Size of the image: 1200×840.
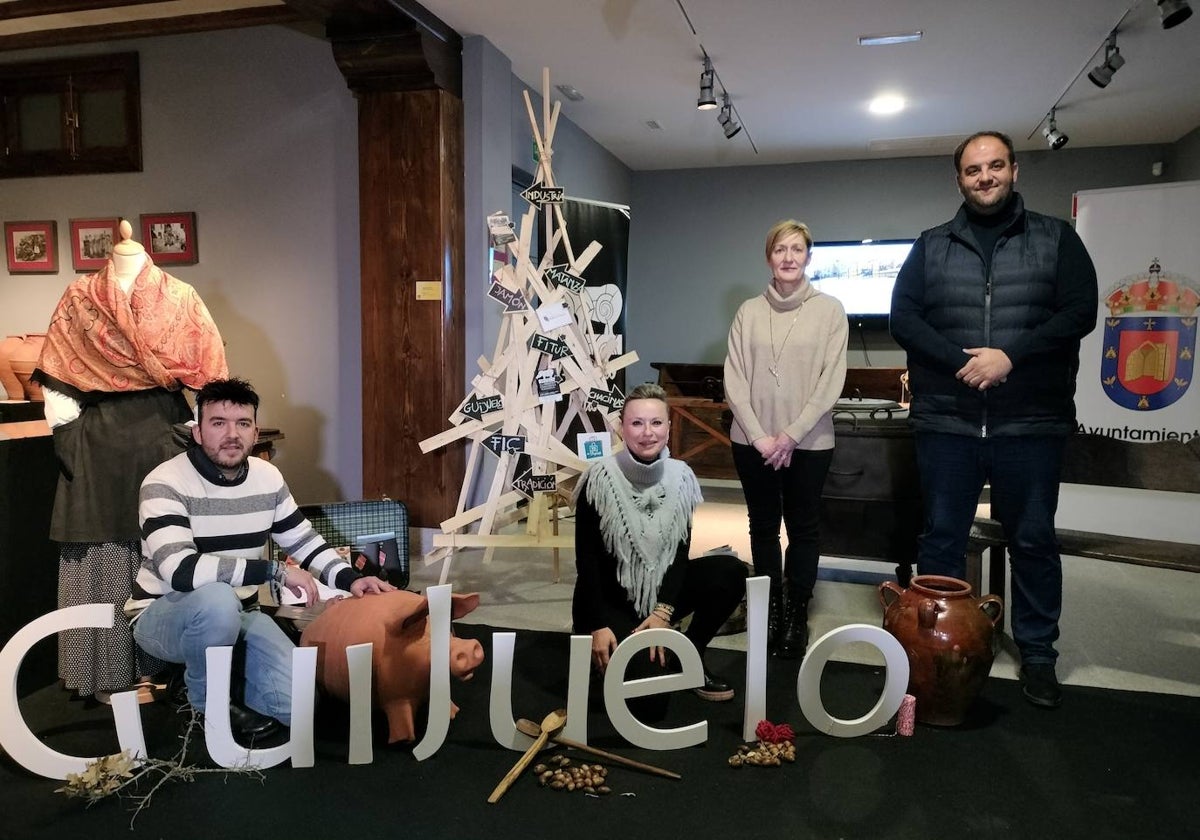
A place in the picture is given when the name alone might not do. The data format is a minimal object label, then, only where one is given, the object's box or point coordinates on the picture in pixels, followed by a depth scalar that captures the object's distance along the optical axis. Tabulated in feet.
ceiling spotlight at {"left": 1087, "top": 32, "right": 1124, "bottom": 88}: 12.19
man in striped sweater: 6.00
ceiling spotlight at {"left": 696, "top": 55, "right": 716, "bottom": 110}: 13.25
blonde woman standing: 7.88
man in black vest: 6.95
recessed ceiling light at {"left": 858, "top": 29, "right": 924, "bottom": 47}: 12.49
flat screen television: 20.94
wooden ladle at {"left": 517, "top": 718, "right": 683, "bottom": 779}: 5.78
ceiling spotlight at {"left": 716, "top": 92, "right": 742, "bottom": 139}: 15.40
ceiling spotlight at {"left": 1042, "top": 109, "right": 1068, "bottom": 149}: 16.49
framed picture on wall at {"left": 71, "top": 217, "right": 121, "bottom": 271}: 13.57
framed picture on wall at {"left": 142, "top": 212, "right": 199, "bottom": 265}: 13.14
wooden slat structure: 10.20
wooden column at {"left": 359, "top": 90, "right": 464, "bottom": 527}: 11.98
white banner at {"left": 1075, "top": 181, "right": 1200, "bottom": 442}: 13.16
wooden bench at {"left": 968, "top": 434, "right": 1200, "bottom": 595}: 7.82
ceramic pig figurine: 5.98
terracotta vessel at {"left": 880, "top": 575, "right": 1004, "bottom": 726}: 6.31
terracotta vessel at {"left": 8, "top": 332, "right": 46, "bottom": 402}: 11.73
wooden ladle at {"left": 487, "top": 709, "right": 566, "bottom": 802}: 5.50
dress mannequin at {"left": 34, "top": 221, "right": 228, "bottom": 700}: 7.00
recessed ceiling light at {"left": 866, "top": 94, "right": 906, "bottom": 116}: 15.78
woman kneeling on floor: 6.54
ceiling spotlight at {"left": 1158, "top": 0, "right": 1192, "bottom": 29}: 9.81
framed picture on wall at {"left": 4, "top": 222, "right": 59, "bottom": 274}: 13.92
